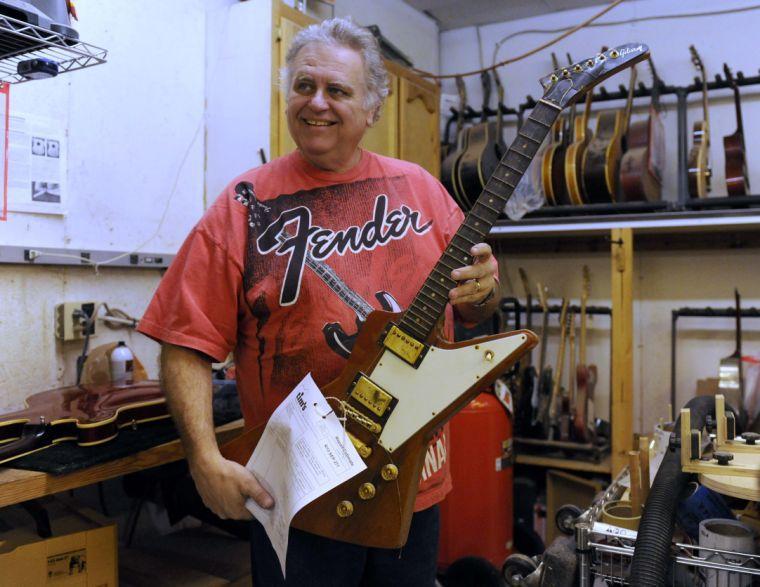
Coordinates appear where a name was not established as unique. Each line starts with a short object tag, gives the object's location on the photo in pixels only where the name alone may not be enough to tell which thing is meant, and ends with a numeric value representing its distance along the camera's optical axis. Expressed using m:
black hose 0.93
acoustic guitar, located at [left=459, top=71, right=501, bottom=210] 2.84
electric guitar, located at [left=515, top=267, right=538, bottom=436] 2.83
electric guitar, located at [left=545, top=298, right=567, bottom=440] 2.78
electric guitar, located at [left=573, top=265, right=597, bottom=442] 2.72
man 1.13
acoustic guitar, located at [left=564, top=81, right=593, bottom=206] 2.68
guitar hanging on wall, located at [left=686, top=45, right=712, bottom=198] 2.52
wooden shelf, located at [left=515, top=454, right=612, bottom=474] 2.63
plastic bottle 1.87
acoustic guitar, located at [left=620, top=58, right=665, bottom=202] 2.57
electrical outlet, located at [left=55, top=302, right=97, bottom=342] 1.90
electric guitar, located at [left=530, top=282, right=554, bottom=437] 2.81
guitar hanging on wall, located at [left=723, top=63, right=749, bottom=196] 2.49
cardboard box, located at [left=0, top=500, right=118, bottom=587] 1.30
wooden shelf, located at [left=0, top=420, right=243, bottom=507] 1.22
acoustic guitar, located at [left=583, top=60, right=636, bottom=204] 2.63
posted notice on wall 1.78
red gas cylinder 2.38
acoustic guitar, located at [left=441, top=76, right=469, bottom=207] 2.91
